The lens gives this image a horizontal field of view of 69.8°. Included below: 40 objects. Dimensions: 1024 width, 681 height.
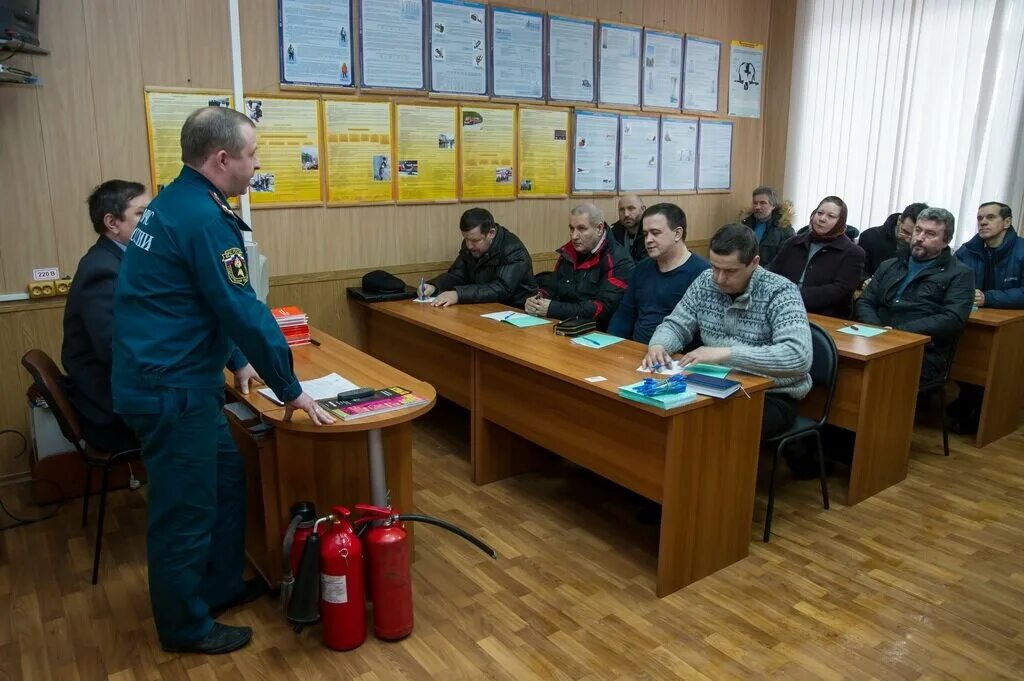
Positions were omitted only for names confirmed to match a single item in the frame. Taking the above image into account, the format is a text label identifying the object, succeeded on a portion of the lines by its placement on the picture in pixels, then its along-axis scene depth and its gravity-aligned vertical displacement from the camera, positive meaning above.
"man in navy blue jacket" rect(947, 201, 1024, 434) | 4.20 -0.49
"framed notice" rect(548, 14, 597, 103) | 4.79 +0.71
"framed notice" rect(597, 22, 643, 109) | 5.04 +0.72
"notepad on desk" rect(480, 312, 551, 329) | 3.63 -0.75
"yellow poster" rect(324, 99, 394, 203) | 4.07 +0.08
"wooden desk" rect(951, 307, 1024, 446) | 3.86 -0.98
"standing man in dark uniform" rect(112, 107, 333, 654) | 1.96 -0.47
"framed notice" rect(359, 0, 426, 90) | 4.05 +0.67
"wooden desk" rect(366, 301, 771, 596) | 2.52 -0.98
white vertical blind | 4.76 +0.48
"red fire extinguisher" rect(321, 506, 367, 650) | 2.17 -1.23
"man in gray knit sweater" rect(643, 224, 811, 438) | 2.74 -0.60
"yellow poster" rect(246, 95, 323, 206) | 3.85 +0.07
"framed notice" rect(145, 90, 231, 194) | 3.53 +0.17
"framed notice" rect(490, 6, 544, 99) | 4.54 +0.70
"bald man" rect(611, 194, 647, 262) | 4.96 -0.37
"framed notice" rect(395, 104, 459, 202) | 4.31 +0.08
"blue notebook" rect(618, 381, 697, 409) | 2.38 -0.73
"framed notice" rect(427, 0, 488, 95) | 4.29 +0.70
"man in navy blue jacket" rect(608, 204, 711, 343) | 3.27 -0.47
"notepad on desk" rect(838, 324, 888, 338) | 3.41 -0.72
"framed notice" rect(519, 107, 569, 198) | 4.80 +0.11
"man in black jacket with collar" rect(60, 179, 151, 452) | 2.57 -0.54
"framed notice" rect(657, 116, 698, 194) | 5.55 +0.12
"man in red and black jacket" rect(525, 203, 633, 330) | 3.78 -0.55
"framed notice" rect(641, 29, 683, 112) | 5.28 +0.72
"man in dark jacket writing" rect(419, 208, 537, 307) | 4.16 -0.59
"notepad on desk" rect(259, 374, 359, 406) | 2.44 -0.75
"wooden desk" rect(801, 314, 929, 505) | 3.15 -0.99
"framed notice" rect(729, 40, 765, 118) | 5.86 +0.75
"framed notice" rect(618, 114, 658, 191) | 5.30 +0.12
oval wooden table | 2.41 -1.00
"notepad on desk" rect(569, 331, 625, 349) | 3.18 -0.74
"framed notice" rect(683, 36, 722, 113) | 5.53 +0.73
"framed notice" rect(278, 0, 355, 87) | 3.83 +0.63
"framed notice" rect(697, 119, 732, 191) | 5.79 +0.12
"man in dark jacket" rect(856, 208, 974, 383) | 3.67 -0.58
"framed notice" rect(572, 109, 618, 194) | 5.06 +0.11
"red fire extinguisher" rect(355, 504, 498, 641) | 2.22 -1.21
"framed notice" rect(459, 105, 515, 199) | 4.55 +0.09
